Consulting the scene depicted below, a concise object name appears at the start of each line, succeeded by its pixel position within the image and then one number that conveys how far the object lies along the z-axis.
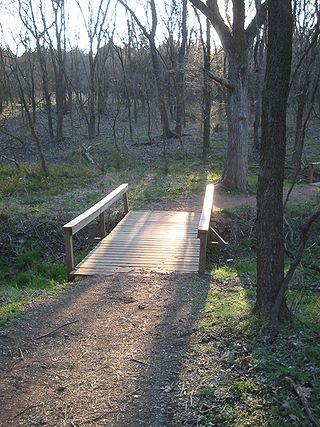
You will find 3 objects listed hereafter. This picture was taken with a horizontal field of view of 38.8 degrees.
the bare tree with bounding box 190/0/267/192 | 12.20
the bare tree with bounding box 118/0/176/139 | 22.16
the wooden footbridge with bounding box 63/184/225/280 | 7.41
